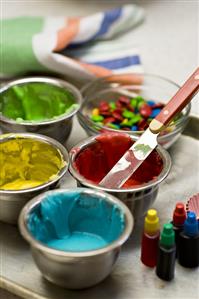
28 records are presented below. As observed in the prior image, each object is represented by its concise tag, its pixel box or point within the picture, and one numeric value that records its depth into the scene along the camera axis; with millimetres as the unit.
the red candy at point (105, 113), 1067
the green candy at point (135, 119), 1036
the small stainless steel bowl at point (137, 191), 827
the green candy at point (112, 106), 1085
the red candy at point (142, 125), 1022
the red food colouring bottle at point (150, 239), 805
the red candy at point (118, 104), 1089
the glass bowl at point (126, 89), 1113
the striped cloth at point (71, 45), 1140
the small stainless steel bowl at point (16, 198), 829
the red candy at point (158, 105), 1071
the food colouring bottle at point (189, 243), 806
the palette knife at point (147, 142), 859
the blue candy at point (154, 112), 1056
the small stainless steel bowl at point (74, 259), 741
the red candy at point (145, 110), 1051
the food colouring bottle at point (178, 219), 822
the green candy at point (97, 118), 1050
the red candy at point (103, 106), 1081
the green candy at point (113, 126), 1023
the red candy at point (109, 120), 1048
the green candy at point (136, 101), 1084
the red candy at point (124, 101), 1093
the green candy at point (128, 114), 1053
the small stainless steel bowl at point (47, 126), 955
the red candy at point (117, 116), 1053
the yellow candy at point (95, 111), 1081
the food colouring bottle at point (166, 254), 786
